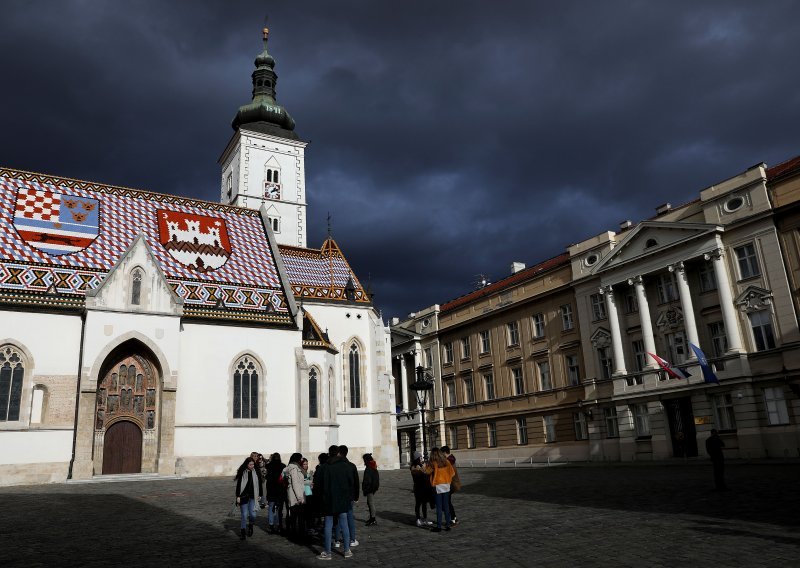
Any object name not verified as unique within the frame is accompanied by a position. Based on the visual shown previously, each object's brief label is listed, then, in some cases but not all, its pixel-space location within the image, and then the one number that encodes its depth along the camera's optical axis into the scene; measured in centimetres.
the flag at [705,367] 2961
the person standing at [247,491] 1088
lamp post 2307
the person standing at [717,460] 1563
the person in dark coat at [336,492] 932
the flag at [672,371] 3219
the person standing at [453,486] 1146
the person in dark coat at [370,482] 1236
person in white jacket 1038
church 2555
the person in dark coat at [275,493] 1171
